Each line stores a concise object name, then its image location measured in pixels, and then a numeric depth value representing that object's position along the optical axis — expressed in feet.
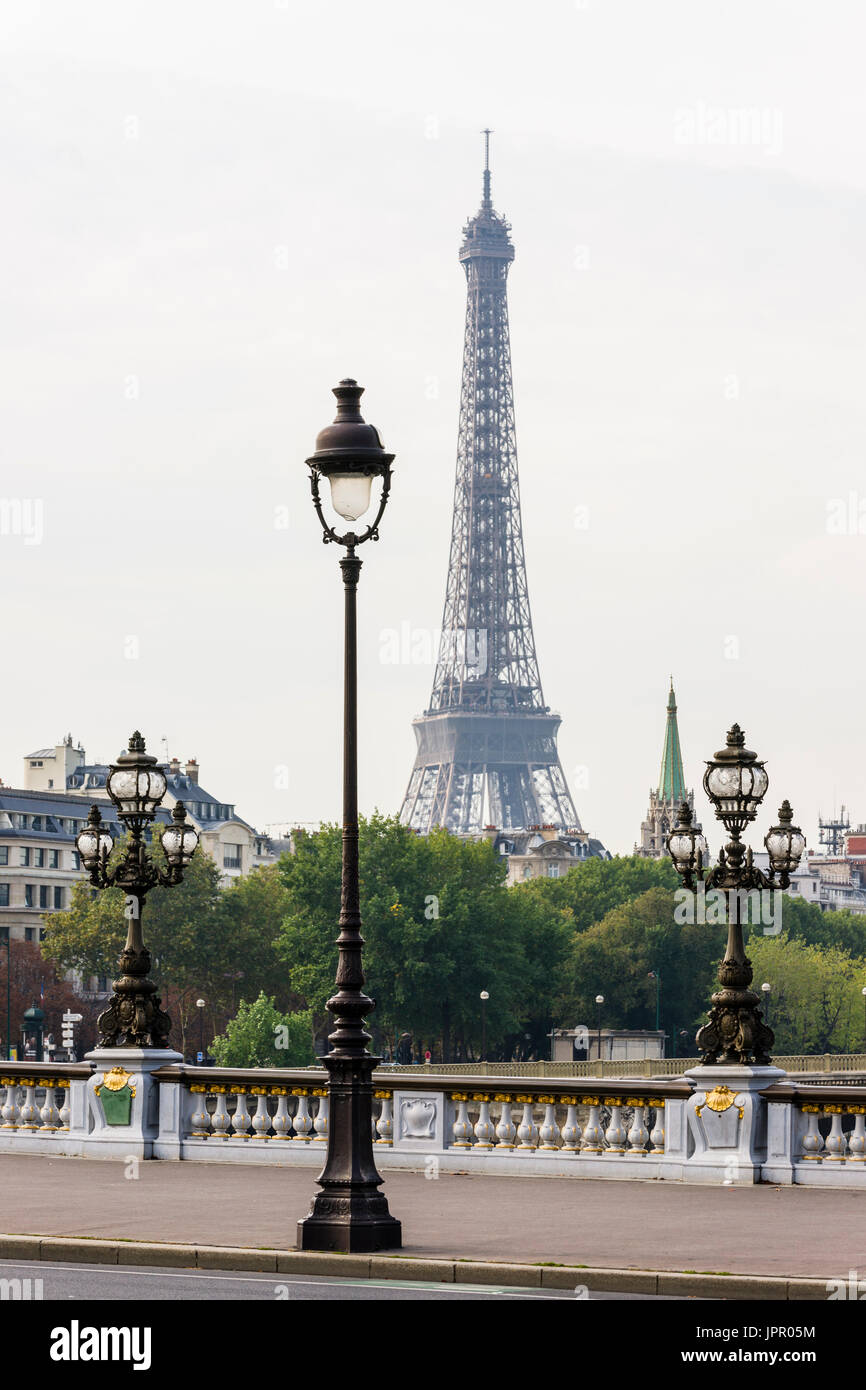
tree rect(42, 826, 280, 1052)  454.81
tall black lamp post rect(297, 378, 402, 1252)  68.33
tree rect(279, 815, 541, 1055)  430.61
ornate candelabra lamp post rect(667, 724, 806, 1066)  100.07
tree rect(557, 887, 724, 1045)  516.73
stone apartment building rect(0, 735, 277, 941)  538.88
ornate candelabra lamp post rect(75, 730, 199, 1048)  113.60
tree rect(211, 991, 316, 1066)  393.50
